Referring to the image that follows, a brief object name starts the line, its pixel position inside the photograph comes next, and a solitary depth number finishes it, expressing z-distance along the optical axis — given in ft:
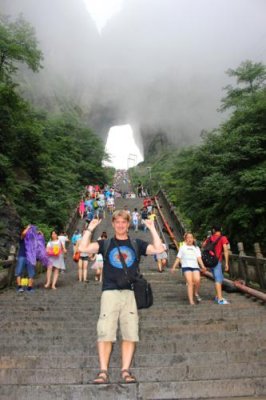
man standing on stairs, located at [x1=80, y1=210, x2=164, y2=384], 12.10
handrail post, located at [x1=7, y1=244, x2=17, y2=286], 33.94
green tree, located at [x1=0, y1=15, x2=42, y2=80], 65.46
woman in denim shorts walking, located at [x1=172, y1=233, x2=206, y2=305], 25.40
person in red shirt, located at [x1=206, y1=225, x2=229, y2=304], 25.85
